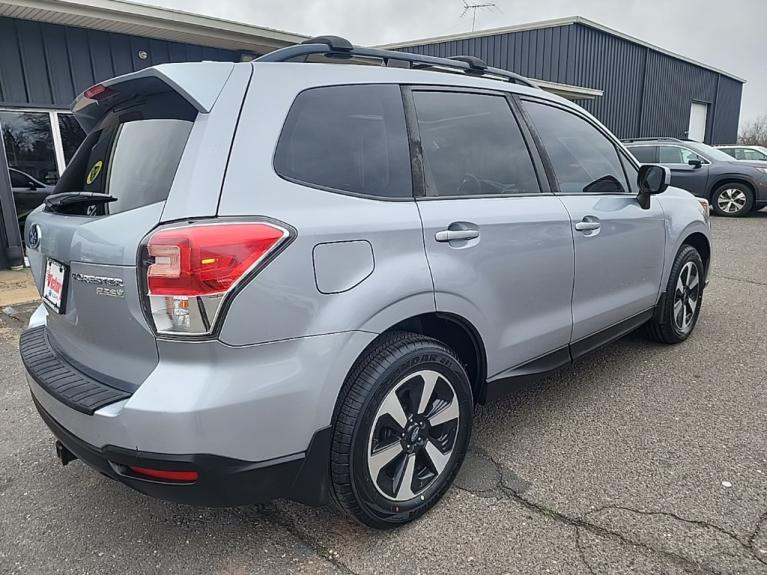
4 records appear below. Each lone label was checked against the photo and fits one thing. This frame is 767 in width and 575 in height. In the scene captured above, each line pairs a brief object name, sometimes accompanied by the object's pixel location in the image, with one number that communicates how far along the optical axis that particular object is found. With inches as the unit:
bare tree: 1444.8
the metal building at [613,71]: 650.2
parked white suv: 522.7
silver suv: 65.4
